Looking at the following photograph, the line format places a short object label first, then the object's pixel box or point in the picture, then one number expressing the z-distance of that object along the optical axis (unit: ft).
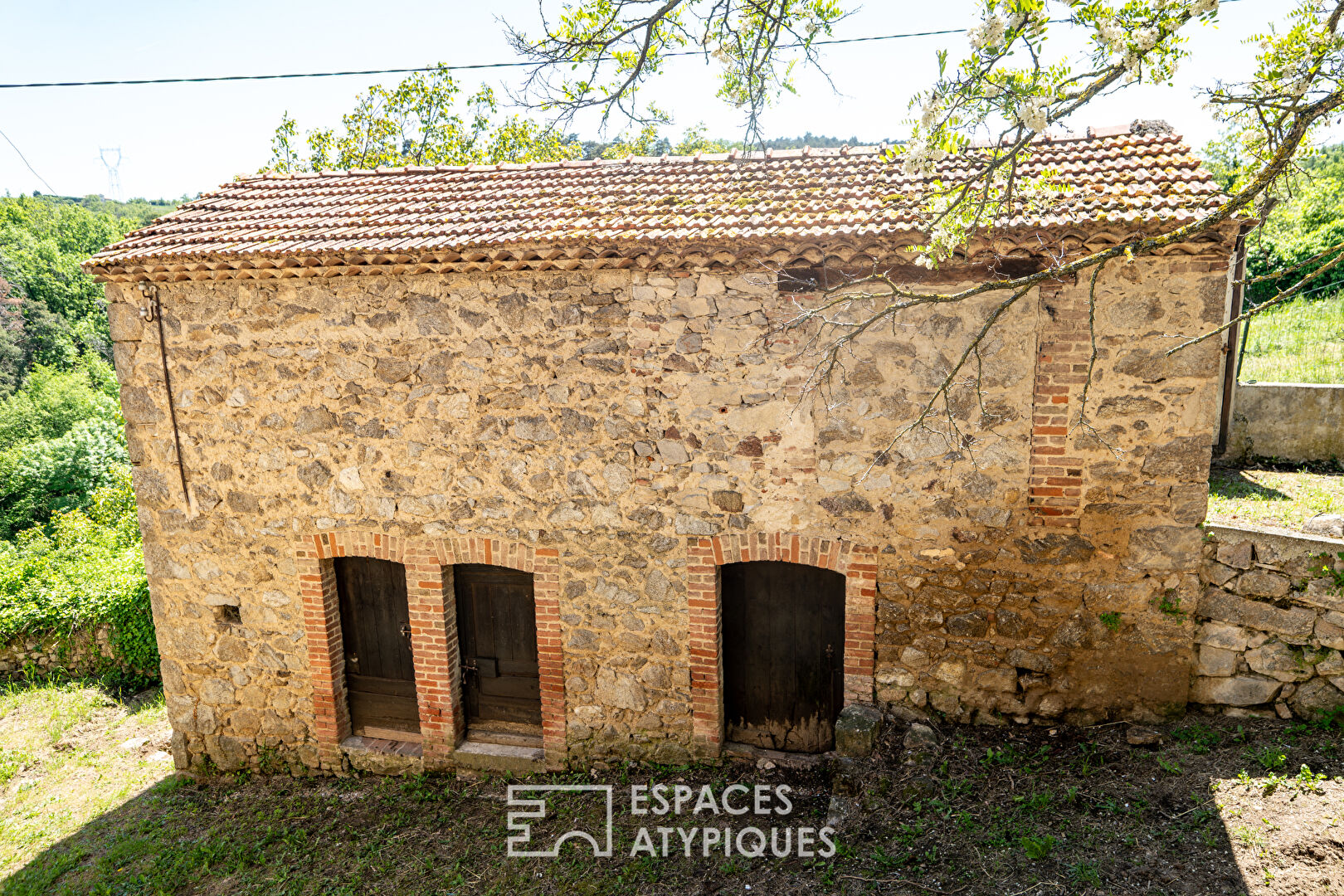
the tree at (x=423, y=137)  54.19
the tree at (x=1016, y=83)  10.87
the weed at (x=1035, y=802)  15.80
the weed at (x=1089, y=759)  16.63
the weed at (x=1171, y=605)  17.26
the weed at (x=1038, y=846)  14.57
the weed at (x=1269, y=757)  15.93
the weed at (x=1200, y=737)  16.80
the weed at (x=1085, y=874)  13.84
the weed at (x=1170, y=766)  16.17
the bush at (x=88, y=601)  33.47
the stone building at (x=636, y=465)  16.80
